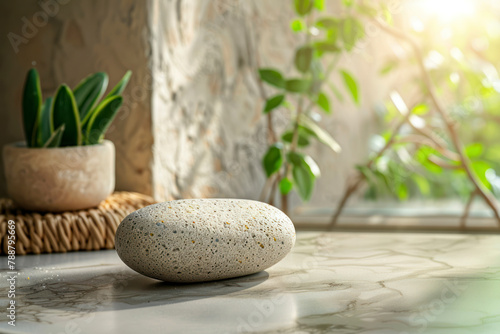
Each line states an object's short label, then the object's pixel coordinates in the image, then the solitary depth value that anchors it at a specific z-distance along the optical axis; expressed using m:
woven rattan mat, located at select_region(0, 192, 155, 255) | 0.84
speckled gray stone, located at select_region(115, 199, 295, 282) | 0.63
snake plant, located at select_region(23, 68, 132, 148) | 0.85
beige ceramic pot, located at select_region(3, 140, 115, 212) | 0.85
